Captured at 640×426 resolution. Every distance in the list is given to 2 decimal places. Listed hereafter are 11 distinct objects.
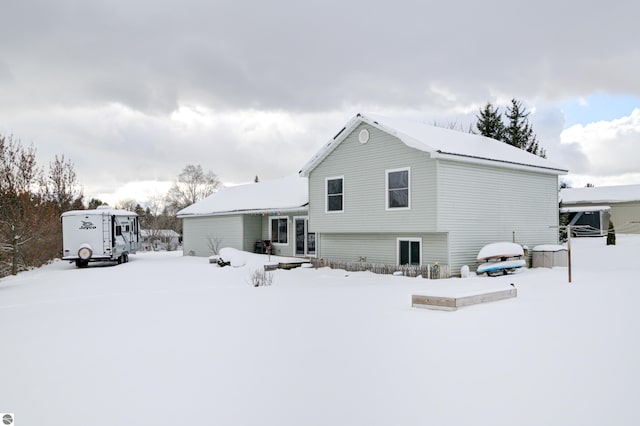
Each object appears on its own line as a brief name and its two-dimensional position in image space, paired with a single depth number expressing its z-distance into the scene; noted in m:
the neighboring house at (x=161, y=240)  49.97
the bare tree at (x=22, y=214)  23.16
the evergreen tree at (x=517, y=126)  40.84
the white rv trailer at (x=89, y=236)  23.27
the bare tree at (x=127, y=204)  68.56
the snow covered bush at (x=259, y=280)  15.30
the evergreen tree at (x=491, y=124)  40.53
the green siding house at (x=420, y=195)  16.67
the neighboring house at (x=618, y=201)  31.28
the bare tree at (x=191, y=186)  61.73
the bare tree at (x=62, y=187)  32.78
